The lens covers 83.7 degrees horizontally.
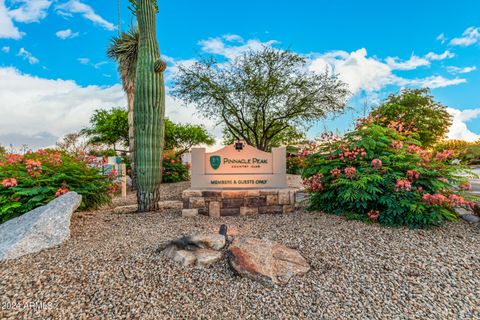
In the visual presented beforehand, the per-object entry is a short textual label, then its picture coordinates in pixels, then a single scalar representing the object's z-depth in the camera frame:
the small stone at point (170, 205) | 5.47
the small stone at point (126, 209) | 5.26
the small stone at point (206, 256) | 2.82
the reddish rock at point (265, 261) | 2.62
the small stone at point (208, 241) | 3.12
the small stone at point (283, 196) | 5.07
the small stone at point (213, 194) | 4.96
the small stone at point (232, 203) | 4.98
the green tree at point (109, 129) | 17.88
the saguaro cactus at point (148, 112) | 5.10
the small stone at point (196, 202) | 4.96
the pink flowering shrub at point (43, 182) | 4.13
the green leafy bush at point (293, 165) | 11.87
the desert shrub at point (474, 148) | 18.03
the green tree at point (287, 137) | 14.15
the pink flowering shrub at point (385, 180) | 4.02
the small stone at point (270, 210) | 5.06
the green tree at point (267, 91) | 12.10
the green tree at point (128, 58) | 8.52
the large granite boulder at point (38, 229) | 3.13
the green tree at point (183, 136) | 20.16
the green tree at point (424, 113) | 22.28
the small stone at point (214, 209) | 4.92
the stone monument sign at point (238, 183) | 4.98
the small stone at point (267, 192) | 5.05
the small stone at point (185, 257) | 2.81
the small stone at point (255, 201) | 5.03
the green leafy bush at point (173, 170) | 9.71
